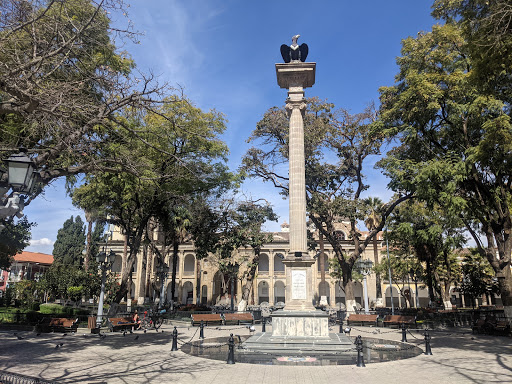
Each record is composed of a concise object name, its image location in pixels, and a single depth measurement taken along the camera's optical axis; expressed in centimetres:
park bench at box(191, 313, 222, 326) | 2314
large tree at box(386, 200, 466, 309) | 2995
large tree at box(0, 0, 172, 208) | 702
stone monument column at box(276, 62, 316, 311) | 1536
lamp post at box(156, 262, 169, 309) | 2769
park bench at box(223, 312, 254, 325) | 2366
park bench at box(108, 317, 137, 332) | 1777
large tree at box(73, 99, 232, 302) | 1973
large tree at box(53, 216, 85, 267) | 5794
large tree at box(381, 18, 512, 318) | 1675
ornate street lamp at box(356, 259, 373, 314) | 2423
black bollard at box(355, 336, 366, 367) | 1059
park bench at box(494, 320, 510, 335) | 1731
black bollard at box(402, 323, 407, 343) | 1587
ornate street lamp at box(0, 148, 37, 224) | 514
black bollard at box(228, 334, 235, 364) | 1078
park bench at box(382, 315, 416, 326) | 2078
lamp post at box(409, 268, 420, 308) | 4033
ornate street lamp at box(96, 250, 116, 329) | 1820
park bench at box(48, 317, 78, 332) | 1748
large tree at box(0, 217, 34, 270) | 4016
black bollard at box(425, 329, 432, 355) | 1240
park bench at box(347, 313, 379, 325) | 2309
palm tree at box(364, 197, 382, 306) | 4121
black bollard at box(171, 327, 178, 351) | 1308
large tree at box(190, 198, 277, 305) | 3105
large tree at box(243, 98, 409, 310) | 2719
